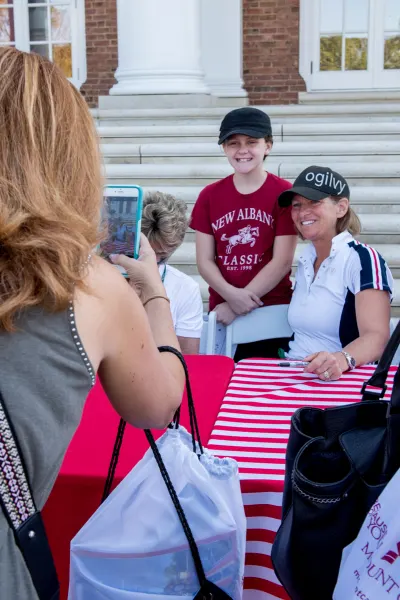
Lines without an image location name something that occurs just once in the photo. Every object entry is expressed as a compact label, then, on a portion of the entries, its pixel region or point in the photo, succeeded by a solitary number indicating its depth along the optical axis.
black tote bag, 1.42
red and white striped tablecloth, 1.85
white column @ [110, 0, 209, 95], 8.23
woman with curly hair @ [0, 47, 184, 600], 1.11
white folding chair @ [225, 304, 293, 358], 3.60
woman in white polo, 2.91
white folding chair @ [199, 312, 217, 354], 3.61
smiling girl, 3.67
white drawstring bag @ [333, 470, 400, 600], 1.20
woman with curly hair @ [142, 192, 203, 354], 3.16
